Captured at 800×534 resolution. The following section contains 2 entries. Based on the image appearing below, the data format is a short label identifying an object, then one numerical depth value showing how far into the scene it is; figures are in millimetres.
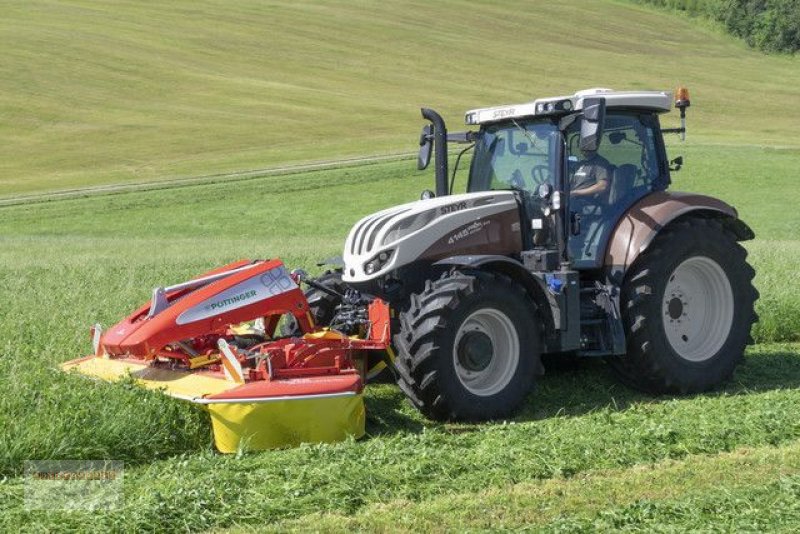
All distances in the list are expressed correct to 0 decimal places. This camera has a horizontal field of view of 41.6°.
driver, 8195
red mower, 6395
